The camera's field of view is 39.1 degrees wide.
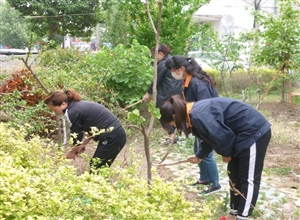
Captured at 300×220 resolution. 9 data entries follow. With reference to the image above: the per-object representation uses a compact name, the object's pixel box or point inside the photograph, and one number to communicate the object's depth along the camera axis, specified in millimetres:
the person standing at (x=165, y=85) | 6637
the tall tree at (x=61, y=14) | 18594
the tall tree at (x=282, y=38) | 9672
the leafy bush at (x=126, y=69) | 7715
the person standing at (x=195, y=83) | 4348
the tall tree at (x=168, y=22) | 10312
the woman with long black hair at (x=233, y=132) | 3197
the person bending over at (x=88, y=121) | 3936
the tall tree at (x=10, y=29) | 42531
